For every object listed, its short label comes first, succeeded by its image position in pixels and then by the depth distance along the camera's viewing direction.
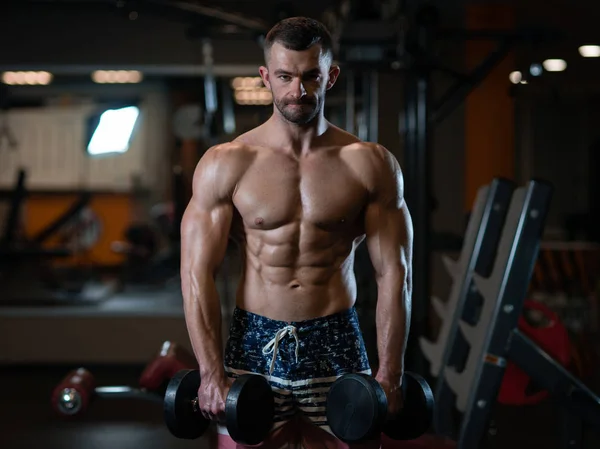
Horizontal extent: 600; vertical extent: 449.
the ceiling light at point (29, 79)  7.48
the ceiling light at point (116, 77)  7.50
